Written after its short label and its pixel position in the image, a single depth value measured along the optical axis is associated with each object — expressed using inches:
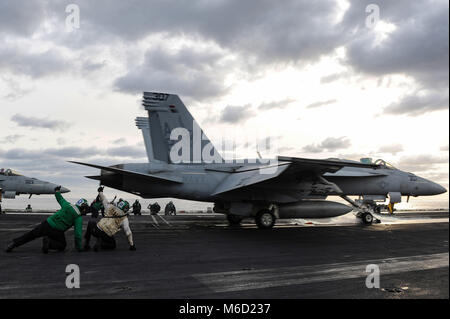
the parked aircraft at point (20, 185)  942.4
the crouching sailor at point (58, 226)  309.6
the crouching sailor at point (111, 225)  337.7
